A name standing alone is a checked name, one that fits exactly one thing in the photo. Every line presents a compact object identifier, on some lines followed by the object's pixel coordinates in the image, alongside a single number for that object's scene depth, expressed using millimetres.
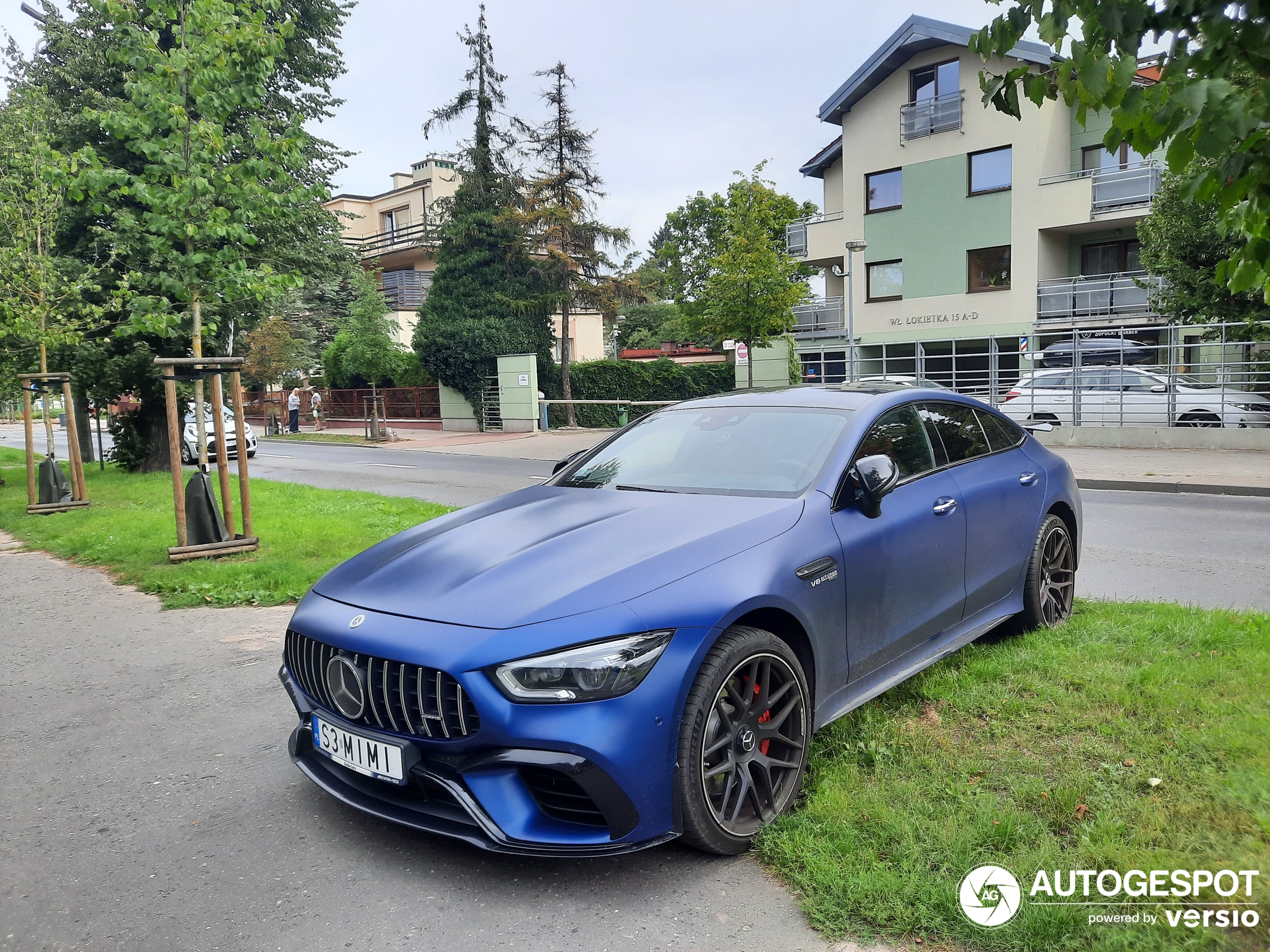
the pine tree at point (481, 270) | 32500
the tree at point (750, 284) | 28578
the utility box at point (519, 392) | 30953
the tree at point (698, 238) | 31594
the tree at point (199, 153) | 8109
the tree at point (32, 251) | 12391
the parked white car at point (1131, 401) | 17078
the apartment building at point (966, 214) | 27953
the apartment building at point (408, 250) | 47438
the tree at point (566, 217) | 30844
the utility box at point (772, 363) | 31828
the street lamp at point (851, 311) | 22641
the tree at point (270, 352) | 39906
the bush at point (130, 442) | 17906
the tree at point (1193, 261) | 16438
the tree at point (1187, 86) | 2141
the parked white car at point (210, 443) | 19688
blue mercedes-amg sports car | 2748
